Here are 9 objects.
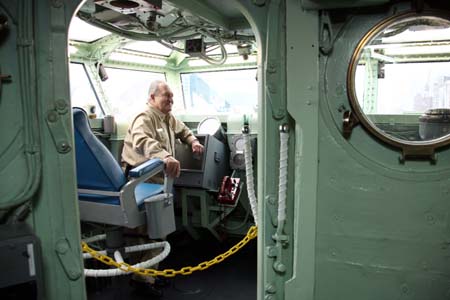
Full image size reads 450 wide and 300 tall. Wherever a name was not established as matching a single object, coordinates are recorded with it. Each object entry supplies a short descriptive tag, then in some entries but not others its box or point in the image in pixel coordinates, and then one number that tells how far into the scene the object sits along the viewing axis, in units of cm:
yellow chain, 229
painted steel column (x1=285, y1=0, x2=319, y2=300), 177
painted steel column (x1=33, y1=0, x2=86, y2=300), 168
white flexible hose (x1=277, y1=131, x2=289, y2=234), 188
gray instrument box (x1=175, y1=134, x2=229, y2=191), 389
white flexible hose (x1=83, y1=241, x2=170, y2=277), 241
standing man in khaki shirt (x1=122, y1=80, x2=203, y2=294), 317
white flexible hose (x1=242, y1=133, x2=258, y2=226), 214
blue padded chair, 264
